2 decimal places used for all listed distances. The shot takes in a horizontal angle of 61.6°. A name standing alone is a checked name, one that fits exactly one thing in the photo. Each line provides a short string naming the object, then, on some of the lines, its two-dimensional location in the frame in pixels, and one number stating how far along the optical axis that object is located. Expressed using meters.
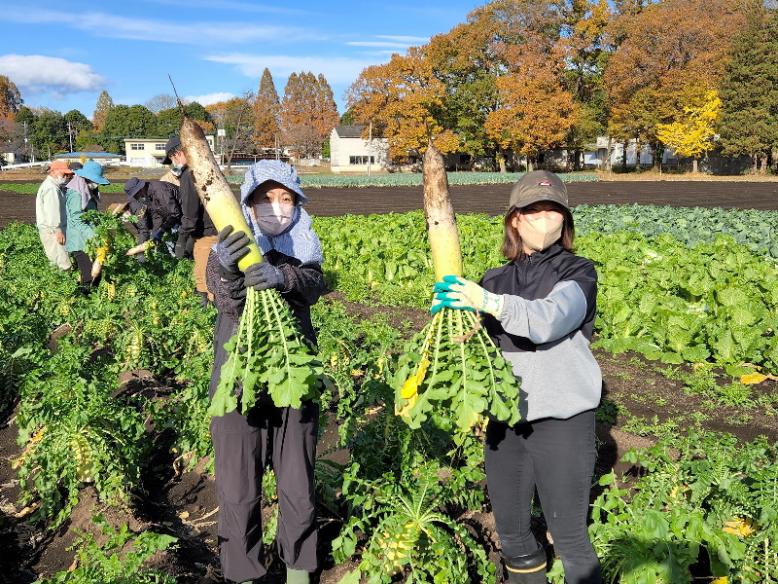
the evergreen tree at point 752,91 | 45.53
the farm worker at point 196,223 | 6.61
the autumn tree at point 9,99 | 108.61
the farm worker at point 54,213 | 7.60
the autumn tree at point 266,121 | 95.25
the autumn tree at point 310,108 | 93.83
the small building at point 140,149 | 88.86
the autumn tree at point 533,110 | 51.94
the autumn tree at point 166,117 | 86.71
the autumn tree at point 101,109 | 123.36
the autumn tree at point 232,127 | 79.31
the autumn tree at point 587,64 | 54.71
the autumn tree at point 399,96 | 51.47
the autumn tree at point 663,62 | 48.31
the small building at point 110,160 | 83.89
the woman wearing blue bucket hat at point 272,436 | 2.75
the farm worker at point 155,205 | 8.04
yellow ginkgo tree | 47.53
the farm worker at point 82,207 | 7.86
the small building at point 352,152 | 77.56
